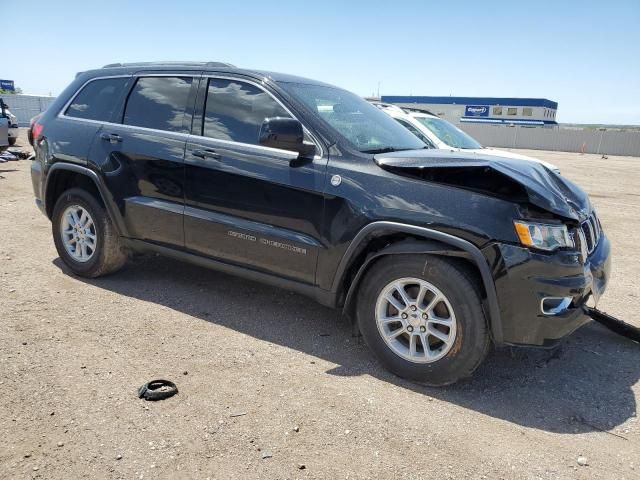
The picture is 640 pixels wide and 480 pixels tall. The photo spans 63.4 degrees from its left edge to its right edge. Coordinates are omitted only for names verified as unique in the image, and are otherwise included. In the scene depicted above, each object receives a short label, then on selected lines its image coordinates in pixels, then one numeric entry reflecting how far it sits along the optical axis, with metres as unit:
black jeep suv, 2.93
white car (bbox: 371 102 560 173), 8.42
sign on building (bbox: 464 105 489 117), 59.94
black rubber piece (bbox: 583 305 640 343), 3.75
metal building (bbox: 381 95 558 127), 58.78
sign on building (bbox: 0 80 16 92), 47.66
